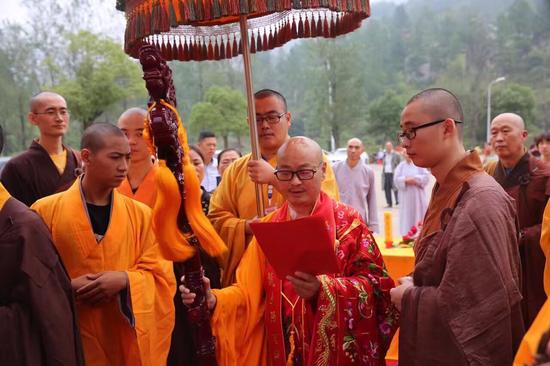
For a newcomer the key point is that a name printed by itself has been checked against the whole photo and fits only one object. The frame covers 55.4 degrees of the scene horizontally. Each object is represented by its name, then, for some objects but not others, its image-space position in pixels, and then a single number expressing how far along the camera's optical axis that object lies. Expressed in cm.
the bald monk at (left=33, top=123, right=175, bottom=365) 250
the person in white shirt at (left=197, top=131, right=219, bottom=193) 732
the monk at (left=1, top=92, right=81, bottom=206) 379
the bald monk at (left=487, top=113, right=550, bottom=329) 367
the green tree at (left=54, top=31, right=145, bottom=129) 2022
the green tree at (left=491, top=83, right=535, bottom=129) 3644
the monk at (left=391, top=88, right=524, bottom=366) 186
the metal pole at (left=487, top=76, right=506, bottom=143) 3328
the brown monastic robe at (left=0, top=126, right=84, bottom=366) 199
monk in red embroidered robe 223
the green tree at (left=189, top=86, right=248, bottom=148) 2417
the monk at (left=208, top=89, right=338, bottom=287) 279
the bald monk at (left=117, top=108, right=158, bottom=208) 331
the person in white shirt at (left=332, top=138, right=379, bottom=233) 728
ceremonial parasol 184
